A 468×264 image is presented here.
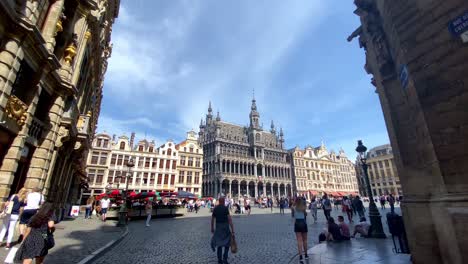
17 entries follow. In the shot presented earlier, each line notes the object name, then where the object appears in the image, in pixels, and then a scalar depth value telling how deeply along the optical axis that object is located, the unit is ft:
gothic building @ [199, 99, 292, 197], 188.55
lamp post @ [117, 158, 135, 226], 44.45
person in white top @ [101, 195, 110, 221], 55.03
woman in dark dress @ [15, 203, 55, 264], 13.88
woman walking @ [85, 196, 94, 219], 61.56
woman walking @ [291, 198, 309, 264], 20.64
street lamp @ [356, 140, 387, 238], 30.17
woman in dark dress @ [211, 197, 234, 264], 19.51
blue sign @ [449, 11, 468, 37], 11.76
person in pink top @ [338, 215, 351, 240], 29.22
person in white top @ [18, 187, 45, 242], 22.98
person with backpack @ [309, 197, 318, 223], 54.49
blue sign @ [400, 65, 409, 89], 16.43
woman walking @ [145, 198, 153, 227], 47.95
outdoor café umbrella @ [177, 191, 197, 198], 91.09
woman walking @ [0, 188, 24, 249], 22.66
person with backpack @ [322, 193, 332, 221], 46.74
